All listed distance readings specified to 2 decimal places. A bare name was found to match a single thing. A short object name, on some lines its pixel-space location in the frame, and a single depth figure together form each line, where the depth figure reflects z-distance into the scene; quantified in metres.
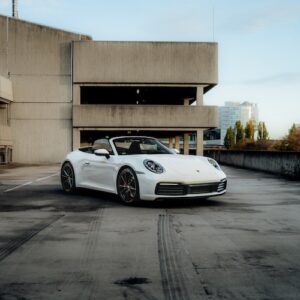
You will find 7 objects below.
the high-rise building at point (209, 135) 81.57
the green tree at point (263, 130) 161.12
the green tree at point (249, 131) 139.62
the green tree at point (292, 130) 111.92
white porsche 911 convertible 7.90
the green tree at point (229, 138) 143.41
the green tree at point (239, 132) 142.88
